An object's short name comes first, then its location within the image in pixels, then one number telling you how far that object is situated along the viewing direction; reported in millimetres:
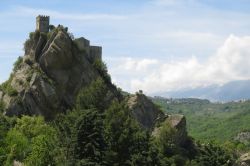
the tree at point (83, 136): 65562
